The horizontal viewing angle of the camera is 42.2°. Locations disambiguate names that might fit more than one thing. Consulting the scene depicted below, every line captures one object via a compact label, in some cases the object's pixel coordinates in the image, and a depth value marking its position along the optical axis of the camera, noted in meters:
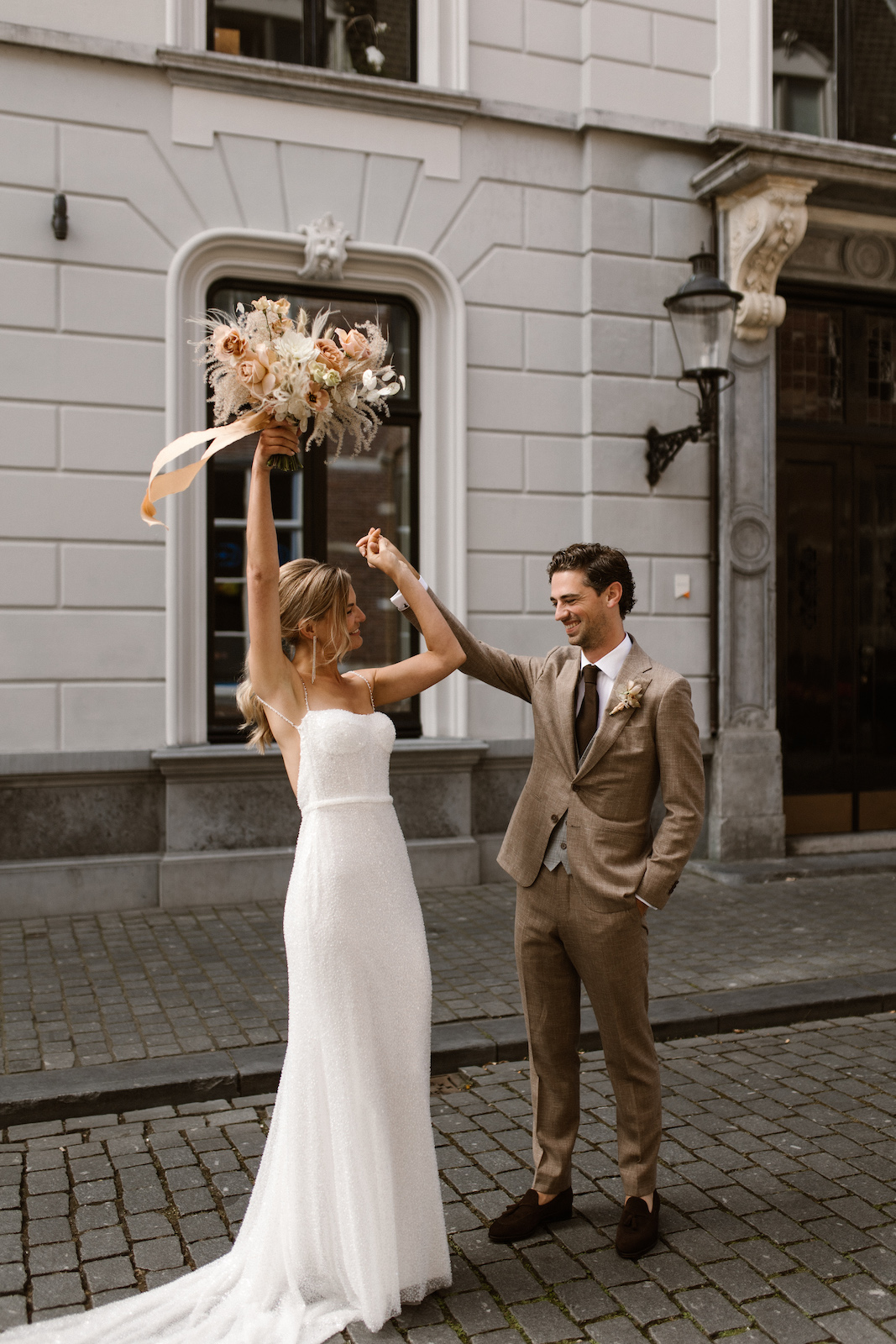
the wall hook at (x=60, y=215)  7.26
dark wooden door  9.40
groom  3.33
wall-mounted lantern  7.96
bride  2.97
